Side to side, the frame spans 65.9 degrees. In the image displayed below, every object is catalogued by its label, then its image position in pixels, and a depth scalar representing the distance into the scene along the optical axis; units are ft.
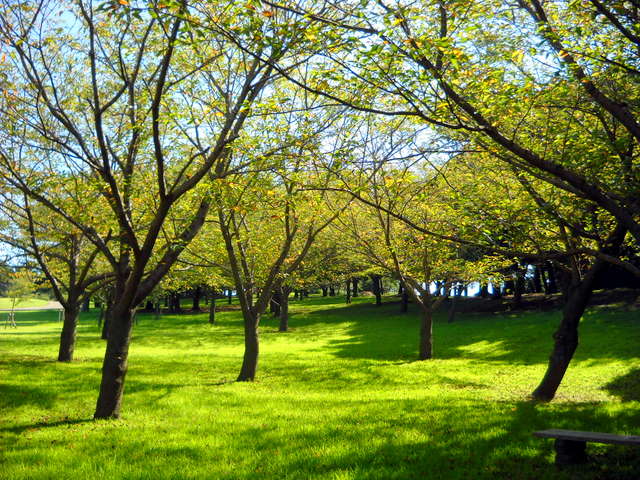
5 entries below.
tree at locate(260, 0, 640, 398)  23.13
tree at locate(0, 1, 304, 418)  30.01
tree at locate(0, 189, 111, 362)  62.44
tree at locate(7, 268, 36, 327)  98.10
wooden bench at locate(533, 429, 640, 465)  19.61
